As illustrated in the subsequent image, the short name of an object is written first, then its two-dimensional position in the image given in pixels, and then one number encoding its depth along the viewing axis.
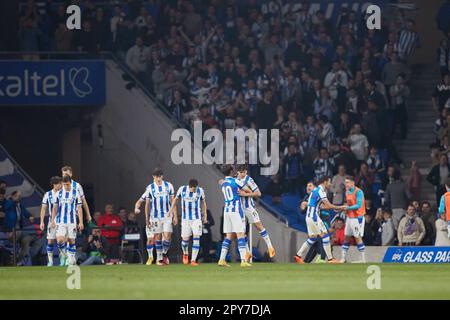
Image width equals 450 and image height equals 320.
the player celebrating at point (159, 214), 29.00
